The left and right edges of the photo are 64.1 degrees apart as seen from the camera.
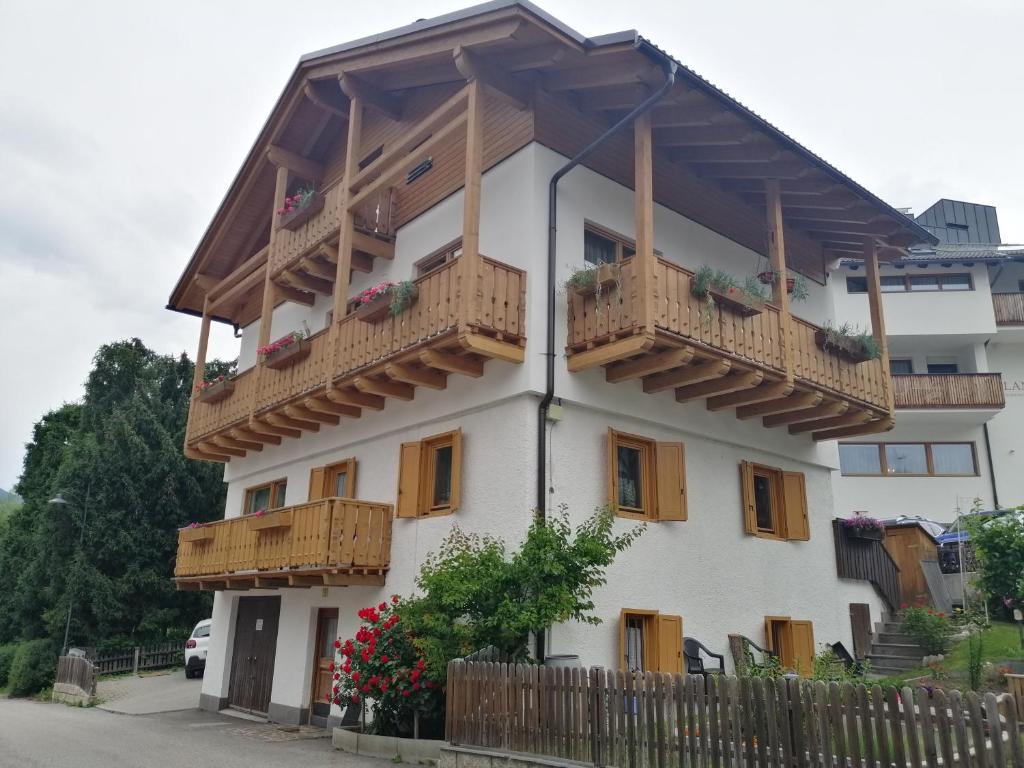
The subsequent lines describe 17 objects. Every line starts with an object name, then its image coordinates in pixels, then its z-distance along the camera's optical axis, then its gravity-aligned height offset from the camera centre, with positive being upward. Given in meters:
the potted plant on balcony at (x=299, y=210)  15.55 +7.72
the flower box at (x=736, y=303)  11.33 +4.44
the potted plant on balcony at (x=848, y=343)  13.34 +4.68
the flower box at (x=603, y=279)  10.90 +4.54
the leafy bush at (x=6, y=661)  28.41 -1.46
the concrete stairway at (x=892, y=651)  14.30 -0.25
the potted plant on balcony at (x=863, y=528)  15.35 +1.96
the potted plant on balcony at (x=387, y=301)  11.61 +4.53
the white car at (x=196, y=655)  24.77 -0.98
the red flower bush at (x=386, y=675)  10.02 -0.59
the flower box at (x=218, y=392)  17.08 +4.72
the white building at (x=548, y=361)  11.07 +3.74
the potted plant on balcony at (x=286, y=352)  14.18 +4.63
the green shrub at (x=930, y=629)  13.97 +0.14
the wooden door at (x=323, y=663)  14.30 -0.67
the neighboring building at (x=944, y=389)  28.05 +8.26
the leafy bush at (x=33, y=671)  25.22 -1.57
